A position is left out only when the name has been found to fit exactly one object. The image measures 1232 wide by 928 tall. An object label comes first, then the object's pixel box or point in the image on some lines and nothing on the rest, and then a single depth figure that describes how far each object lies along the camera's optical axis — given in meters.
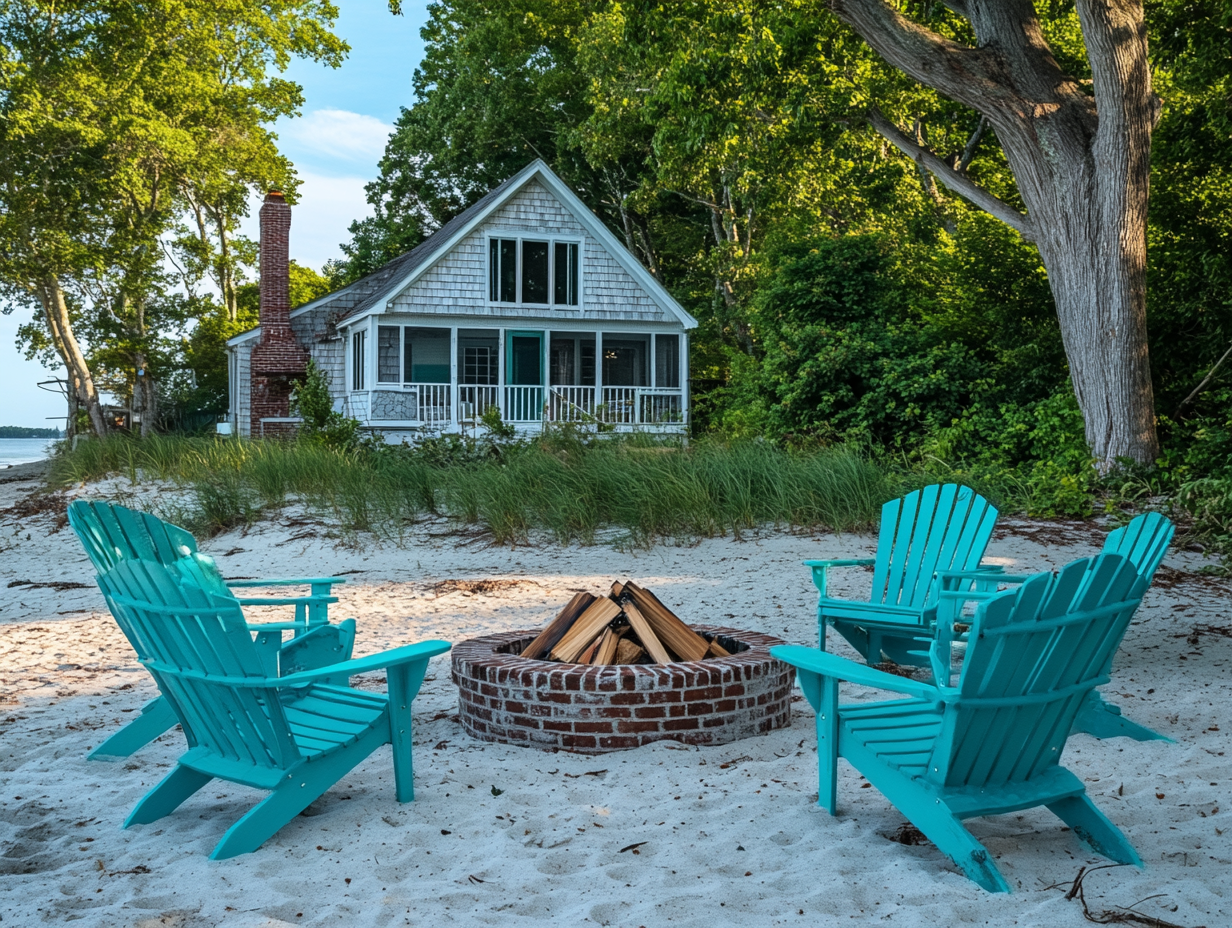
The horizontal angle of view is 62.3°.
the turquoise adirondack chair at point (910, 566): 4.90
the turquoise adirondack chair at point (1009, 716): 2.61
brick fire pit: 3.95
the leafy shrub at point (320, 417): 15.33
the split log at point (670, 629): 4.31
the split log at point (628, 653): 4.22
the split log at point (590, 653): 4.21
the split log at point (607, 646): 4.17
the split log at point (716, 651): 4.43
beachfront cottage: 20.44
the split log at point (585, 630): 4.23
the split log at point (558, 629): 4.38
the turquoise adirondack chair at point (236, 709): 2.88
